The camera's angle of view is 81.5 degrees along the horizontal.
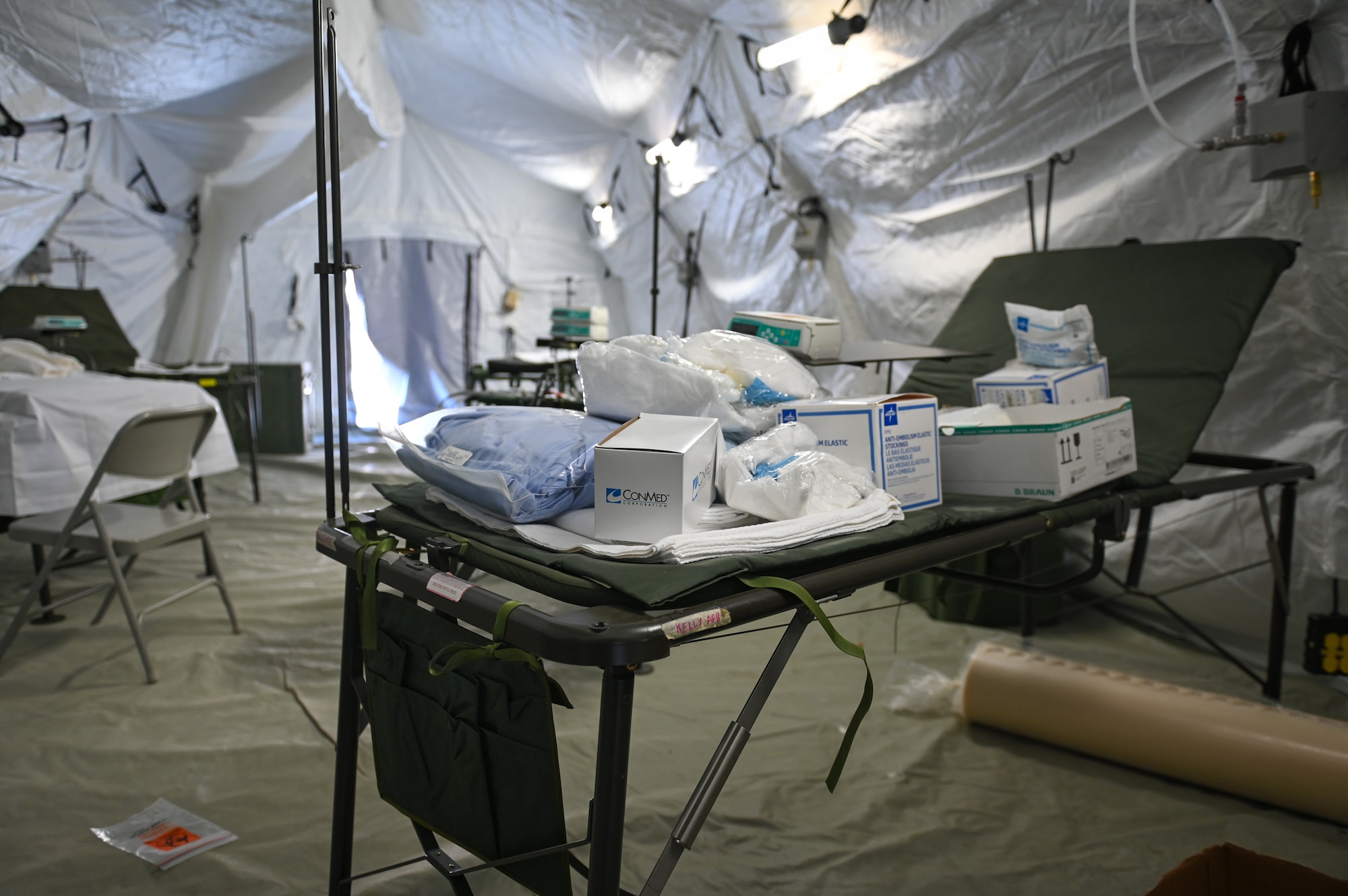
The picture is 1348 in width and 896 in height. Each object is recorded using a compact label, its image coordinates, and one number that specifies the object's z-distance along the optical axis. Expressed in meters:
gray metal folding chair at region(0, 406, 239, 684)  1.99
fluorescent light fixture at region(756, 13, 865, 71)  2.67
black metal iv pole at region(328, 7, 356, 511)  1.04
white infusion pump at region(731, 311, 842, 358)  1.37
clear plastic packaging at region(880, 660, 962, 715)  1.85
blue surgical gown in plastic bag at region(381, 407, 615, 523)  0.96
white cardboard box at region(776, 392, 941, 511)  1.09
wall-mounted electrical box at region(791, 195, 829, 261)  3.33
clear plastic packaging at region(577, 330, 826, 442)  1.09
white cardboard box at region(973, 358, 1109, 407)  1.51
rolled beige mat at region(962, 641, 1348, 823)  1.43
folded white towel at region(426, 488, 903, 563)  0.83
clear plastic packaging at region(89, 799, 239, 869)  1.32
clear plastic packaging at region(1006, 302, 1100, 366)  1.62
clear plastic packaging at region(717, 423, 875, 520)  0.95
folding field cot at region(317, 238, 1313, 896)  0.69
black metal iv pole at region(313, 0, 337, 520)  1.05
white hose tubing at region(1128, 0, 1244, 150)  1.63
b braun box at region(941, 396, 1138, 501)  1.23
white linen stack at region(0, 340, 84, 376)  2.75
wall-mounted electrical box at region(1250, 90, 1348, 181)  1.65
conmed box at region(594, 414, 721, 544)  0.84
